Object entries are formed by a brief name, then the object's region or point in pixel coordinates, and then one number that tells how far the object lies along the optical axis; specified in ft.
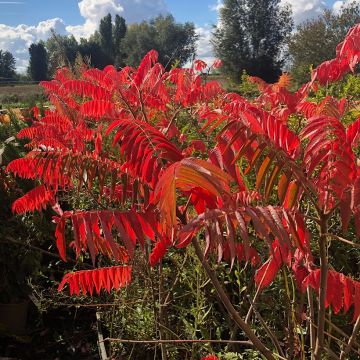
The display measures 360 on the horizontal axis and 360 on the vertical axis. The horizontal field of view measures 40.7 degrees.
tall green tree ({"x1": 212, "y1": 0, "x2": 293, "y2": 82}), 177.06
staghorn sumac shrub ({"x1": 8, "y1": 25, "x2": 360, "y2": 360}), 4.33
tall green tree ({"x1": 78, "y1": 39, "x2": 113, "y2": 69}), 275.90
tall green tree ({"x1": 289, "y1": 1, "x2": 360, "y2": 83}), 143.13
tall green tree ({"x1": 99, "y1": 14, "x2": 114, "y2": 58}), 300.81
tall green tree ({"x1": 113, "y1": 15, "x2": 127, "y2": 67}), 310.24
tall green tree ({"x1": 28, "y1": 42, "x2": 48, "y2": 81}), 294.66
